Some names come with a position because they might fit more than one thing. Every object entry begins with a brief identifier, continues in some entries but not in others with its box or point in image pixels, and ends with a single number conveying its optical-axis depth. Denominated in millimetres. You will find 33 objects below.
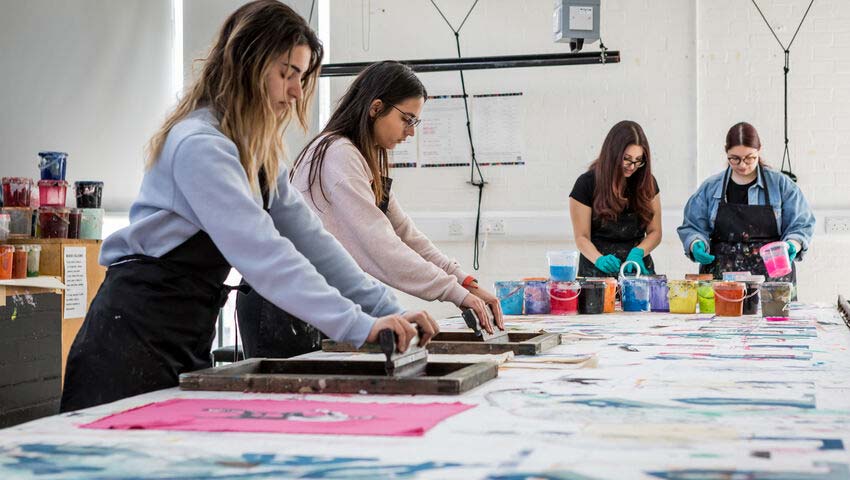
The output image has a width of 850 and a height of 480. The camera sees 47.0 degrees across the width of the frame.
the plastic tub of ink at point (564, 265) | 3551
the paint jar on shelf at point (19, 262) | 4062
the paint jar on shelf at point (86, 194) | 4582
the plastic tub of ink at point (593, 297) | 3406
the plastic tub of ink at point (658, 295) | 3494
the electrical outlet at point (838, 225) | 5477
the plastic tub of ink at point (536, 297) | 3412
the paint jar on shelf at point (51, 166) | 4484
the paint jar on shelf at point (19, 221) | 4309
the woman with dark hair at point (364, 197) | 2340
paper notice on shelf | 4336
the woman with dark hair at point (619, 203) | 4340
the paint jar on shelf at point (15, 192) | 4348
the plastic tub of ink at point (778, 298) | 3051
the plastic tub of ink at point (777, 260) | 3674
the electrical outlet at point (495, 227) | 5859
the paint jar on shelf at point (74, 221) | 4449
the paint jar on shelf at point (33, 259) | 4175
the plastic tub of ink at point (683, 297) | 3338
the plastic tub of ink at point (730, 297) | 3143
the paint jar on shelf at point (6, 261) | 3945
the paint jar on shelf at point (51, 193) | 4395
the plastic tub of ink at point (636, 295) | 3500
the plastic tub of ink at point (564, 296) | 3402
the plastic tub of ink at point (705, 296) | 3346
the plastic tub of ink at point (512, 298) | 3443
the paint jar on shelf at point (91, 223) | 4516
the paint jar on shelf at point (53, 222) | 4328
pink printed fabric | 1192
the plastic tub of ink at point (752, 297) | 3170
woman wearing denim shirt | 4367
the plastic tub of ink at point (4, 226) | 4168
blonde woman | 1581
